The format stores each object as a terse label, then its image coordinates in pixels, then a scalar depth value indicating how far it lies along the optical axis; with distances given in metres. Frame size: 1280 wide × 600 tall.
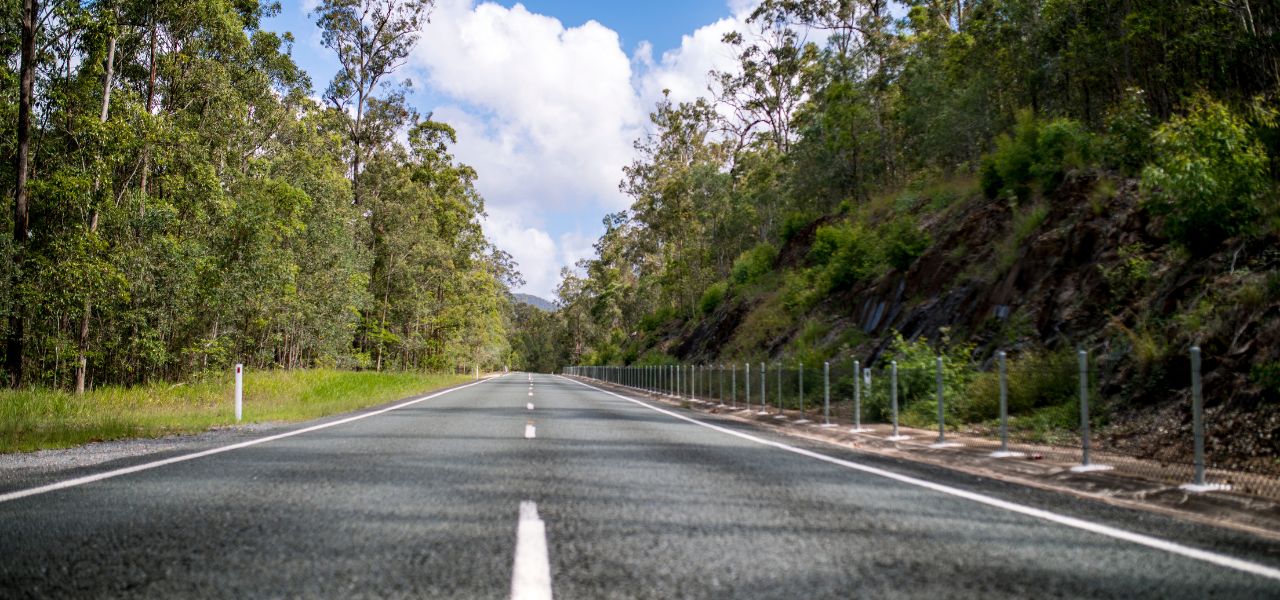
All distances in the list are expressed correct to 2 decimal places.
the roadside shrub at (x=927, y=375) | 12.27
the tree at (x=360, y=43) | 40.53
